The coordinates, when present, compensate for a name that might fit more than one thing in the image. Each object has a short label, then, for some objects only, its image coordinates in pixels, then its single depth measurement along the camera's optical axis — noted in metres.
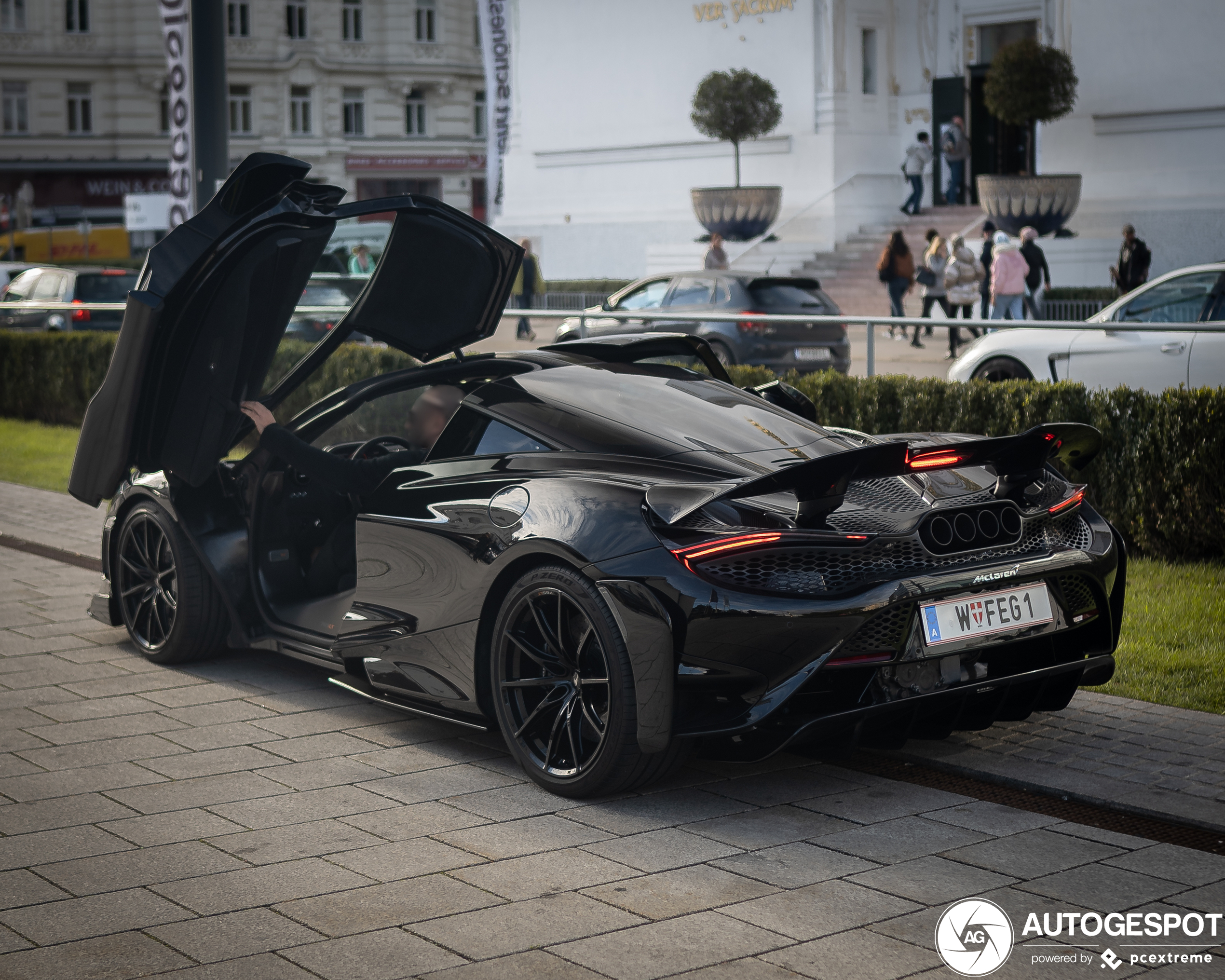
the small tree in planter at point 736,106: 31.80
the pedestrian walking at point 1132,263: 24.84
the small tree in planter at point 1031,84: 27.80
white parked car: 9.83
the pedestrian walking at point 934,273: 24.53
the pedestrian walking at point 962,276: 22.70
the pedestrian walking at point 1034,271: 22.86
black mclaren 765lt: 4.50
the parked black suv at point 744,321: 11.39
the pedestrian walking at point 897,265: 25.16
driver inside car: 5.89
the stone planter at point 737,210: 31.98
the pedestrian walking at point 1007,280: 21.28
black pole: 11.17
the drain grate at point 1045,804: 4.52
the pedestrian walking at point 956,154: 31.31
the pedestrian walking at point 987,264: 23.14
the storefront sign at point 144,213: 40.97
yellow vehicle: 50.34
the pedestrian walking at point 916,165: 31.22
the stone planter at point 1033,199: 27.66
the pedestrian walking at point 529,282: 27.20
